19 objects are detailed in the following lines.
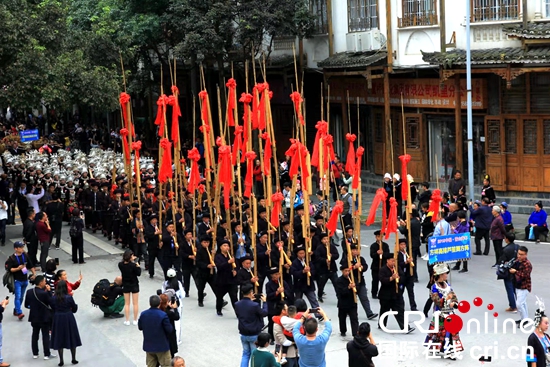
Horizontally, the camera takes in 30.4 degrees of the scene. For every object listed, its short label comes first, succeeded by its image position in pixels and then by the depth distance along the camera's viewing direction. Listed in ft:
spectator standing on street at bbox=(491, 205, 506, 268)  67.36
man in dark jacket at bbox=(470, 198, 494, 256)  71.77
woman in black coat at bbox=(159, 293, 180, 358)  48.32
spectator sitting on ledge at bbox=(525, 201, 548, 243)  75.92
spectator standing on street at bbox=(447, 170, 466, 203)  82.53
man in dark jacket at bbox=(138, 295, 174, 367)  46.42
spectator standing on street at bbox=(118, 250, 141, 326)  57.45
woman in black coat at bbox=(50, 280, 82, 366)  51.34
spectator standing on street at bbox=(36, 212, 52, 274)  72.69
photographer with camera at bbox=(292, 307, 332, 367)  40.91
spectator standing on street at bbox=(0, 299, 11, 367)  49.73
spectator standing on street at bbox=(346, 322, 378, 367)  41.11
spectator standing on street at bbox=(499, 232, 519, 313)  55.47
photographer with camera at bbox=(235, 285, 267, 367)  47.65
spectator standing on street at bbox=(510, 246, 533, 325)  54.08
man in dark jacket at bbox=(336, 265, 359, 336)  53.11
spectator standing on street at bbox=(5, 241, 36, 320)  59.52
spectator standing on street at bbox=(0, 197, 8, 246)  82.48
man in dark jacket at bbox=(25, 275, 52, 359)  52.39
